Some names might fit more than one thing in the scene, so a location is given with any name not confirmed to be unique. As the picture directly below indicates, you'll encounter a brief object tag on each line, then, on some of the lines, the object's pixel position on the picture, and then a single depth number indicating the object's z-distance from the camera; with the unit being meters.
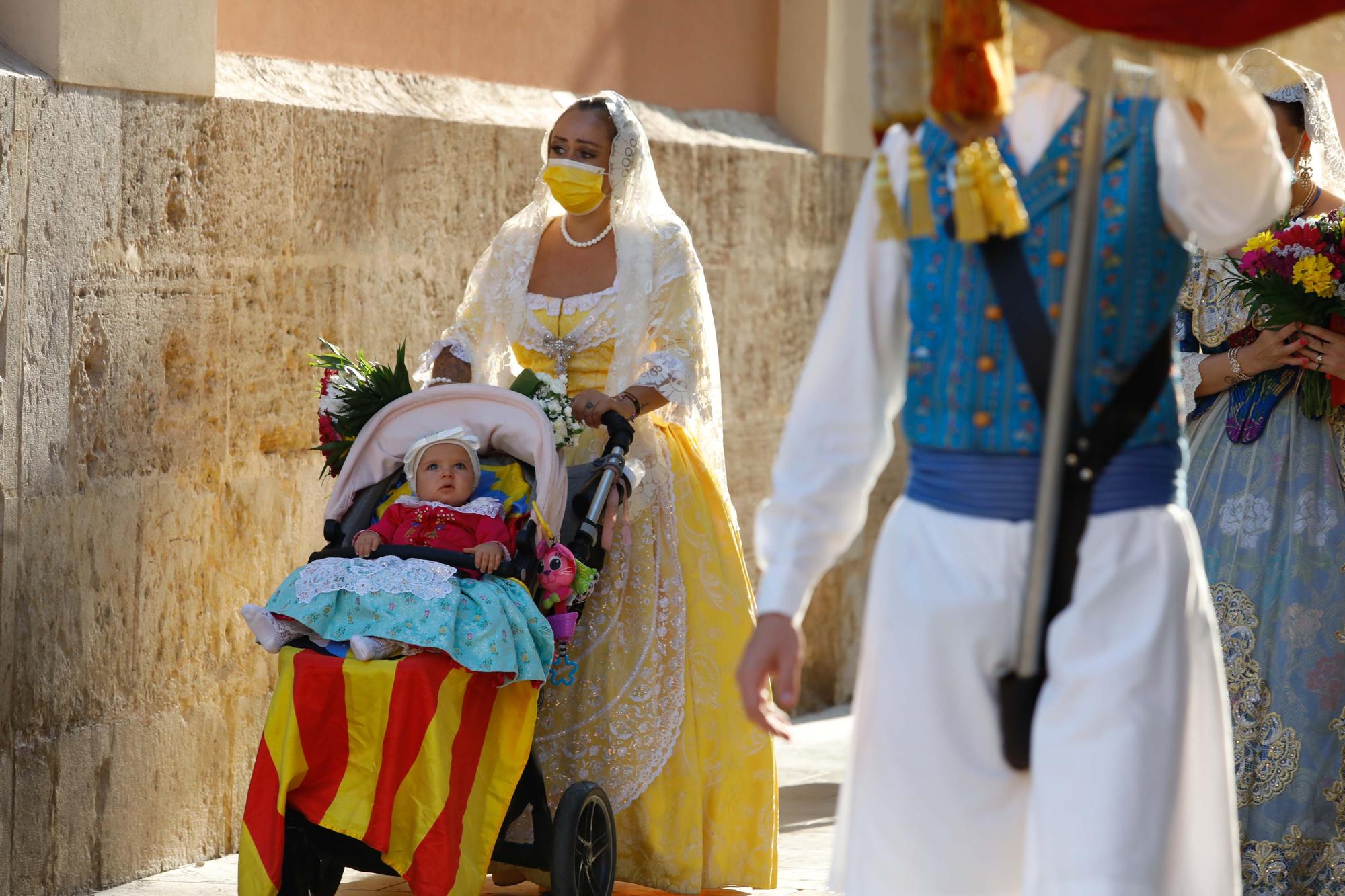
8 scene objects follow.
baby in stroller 8.97
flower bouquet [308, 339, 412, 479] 10.11
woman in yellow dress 10.77
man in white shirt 5.06
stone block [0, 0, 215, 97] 10.20
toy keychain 9.45
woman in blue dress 10.02
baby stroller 8.98
